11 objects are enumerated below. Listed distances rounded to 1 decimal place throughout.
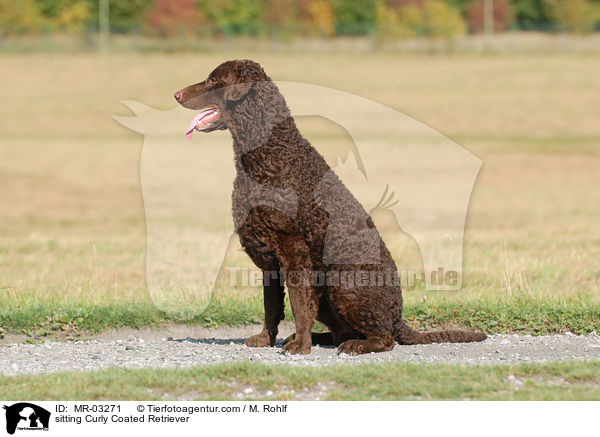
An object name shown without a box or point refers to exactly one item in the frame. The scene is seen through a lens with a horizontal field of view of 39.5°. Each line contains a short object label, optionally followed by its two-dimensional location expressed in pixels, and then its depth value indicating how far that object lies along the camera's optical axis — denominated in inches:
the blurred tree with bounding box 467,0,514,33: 2989.7
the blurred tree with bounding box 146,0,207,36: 2608.3
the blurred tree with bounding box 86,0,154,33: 2834.6
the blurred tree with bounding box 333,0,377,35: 2989.7
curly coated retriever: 269.7
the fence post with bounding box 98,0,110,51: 2568.9
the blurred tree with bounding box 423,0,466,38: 2640.3
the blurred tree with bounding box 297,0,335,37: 2779.0
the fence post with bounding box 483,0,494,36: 2886.3
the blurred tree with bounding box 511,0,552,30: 3142.2
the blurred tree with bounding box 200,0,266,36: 2751.0
